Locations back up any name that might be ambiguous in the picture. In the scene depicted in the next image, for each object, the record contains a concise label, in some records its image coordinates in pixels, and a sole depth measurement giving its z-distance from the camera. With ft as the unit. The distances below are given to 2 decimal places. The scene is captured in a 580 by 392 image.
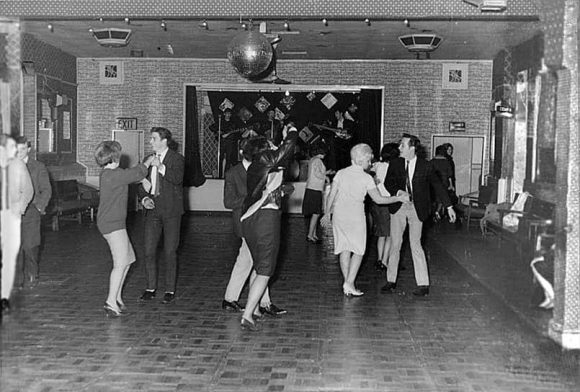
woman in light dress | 22.65
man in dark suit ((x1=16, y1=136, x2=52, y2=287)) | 19.13
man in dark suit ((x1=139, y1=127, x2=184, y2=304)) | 21.26
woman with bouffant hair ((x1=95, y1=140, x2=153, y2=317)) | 19.36
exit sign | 51.39
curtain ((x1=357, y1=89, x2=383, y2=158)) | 50.14
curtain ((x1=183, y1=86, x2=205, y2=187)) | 51.29
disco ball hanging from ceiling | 26.76
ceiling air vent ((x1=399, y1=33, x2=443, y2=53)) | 33.22
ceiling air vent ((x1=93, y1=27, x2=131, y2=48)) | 30.89
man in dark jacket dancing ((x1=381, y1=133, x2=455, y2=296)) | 22.88
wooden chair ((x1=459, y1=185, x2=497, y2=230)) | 39.17
